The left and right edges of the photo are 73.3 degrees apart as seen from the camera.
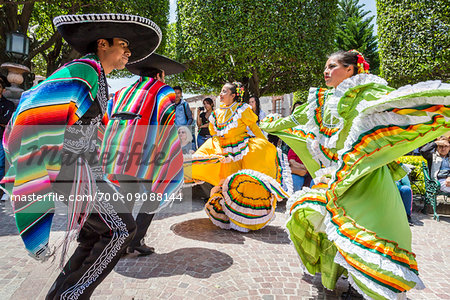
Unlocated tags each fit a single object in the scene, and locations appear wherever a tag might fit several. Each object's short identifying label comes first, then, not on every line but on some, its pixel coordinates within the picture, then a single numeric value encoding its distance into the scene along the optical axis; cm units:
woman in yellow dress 430
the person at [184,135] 473
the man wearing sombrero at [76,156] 156
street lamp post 671
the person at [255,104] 601
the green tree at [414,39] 1000
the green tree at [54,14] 912
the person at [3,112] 590
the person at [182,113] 711
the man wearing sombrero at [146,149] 319
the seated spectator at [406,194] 539
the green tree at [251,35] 1046
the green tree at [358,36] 2567
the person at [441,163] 578
